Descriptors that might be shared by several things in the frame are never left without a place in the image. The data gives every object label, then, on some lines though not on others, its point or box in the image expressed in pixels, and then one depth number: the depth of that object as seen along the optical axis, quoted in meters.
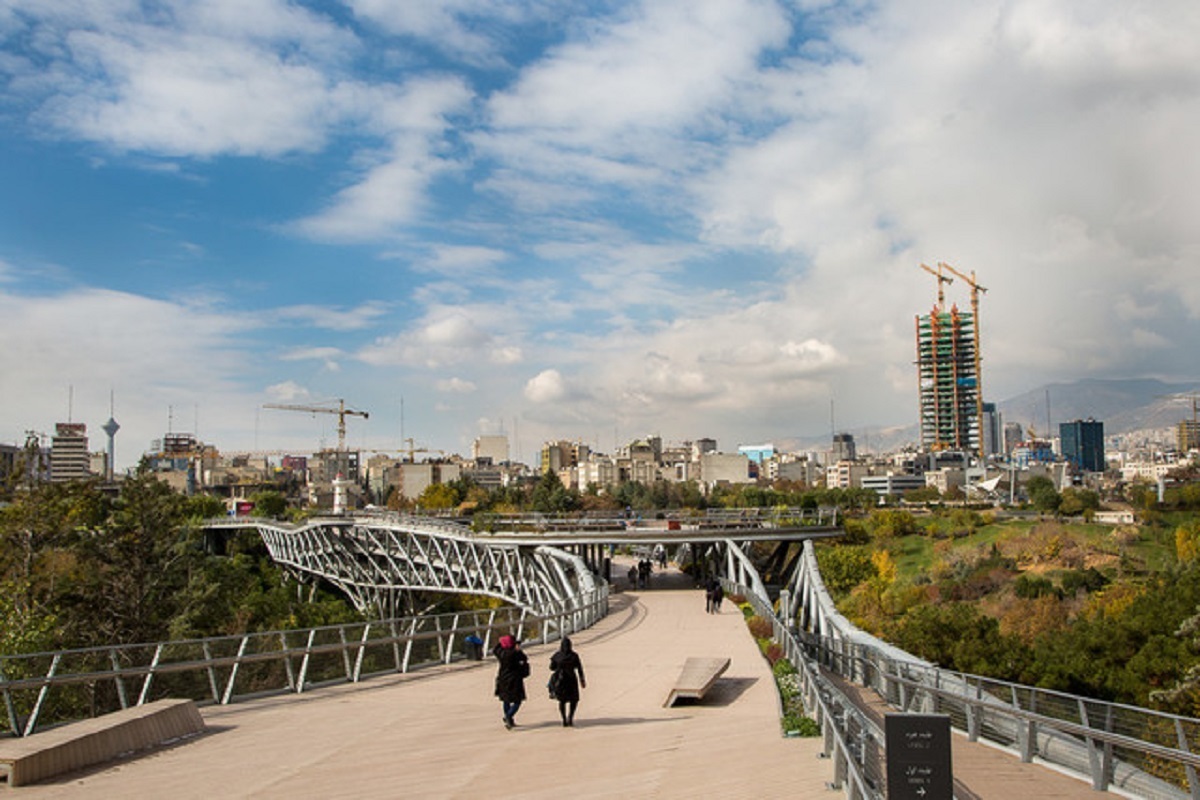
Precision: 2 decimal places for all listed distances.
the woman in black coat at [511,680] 12.75
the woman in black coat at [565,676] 12.83
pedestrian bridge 10.26
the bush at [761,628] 26.35
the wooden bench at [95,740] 9.70
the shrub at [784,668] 18.07
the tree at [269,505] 145.00
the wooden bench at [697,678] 14.79
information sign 7.57
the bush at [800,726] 12.23
